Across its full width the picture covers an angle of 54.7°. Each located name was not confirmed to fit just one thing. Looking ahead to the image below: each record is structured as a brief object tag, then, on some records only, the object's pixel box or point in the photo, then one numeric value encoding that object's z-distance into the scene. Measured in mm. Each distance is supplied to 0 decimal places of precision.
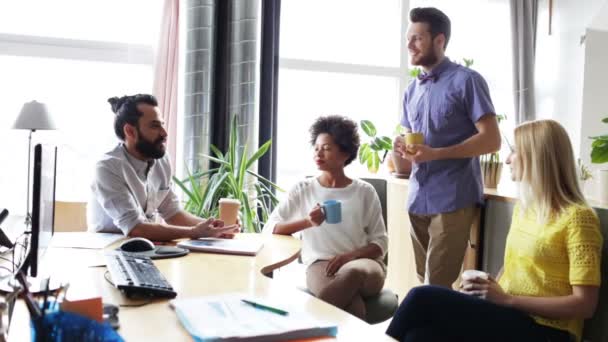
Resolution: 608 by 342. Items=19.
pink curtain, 4117
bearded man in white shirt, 2246
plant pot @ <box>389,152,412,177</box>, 3437
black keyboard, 1428
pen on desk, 1282
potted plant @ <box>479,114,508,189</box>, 3152
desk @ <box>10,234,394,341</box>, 1203
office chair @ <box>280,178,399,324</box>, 2236
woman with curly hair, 2168
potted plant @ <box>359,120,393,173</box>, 3982
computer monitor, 1333
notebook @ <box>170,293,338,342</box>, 1140
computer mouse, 1962
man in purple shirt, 2482
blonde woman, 1661
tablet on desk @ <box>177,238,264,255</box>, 2047
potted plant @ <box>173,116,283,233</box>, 3660
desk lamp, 3592
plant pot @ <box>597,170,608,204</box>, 2400
